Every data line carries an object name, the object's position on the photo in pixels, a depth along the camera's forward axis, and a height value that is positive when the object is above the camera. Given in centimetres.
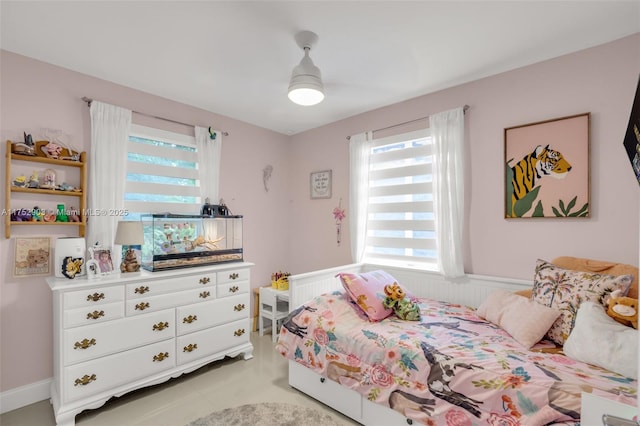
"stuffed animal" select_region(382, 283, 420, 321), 231 -70
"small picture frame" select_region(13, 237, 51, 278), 226 -33
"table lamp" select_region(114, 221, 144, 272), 246 -21
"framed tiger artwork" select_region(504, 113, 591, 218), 219 +34
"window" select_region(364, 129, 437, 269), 300 +10
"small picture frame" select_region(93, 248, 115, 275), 240 -37
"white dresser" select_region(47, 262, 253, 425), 207 -90
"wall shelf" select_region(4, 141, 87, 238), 216 +17
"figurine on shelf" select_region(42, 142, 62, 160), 233 +47
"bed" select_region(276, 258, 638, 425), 143 -82
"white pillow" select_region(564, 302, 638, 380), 145 -64
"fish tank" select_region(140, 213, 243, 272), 266 -26
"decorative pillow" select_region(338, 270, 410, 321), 235 -62
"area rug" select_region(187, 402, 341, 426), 205 -139
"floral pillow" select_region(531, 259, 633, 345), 181 -48
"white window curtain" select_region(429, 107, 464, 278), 271 +24
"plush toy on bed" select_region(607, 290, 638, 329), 159 -51
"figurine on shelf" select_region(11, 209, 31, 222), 221 -2
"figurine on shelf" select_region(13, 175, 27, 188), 222 +23
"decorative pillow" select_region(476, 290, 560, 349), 186 -67
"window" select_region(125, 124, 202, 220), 283 +38
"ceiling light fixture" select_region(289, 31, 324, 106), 205 +93
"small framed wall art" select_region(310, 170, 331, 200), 380 +37
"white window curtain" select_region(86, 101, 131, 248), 254 +35
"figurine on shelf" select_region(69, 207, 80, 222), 244 -2
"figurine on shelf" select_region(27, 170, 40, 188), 228 +23
